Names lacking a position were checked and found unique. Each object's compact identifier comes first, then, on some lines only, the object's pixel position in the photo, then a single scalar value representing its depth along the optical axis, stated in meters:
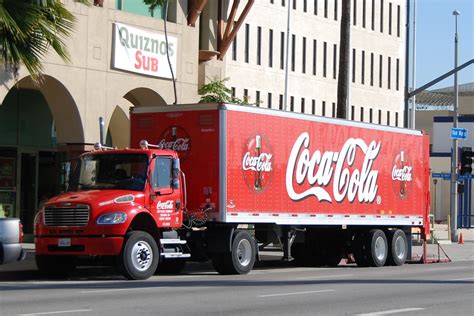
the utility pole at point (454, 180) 43.47
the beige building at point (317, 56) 50.38
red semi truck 21.44
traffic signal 41.12
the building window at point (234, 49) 49.20
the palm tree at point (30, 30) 19.64
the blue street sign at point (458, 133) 42.41
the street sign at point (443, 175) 47.59
